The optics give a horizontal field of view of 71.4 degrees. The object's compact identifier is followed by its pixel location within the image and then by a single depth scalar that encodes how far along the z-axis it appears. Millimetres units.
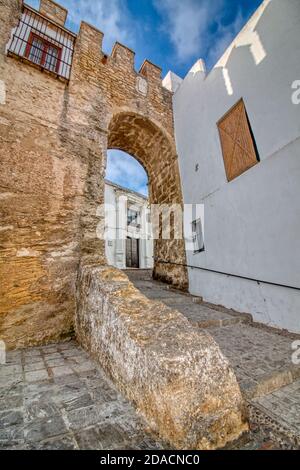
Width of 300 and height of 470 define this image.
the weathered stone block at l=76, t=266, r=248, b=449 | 1162
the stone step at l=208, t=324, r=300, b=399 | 1691
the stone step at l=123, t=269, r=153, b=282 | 6426
